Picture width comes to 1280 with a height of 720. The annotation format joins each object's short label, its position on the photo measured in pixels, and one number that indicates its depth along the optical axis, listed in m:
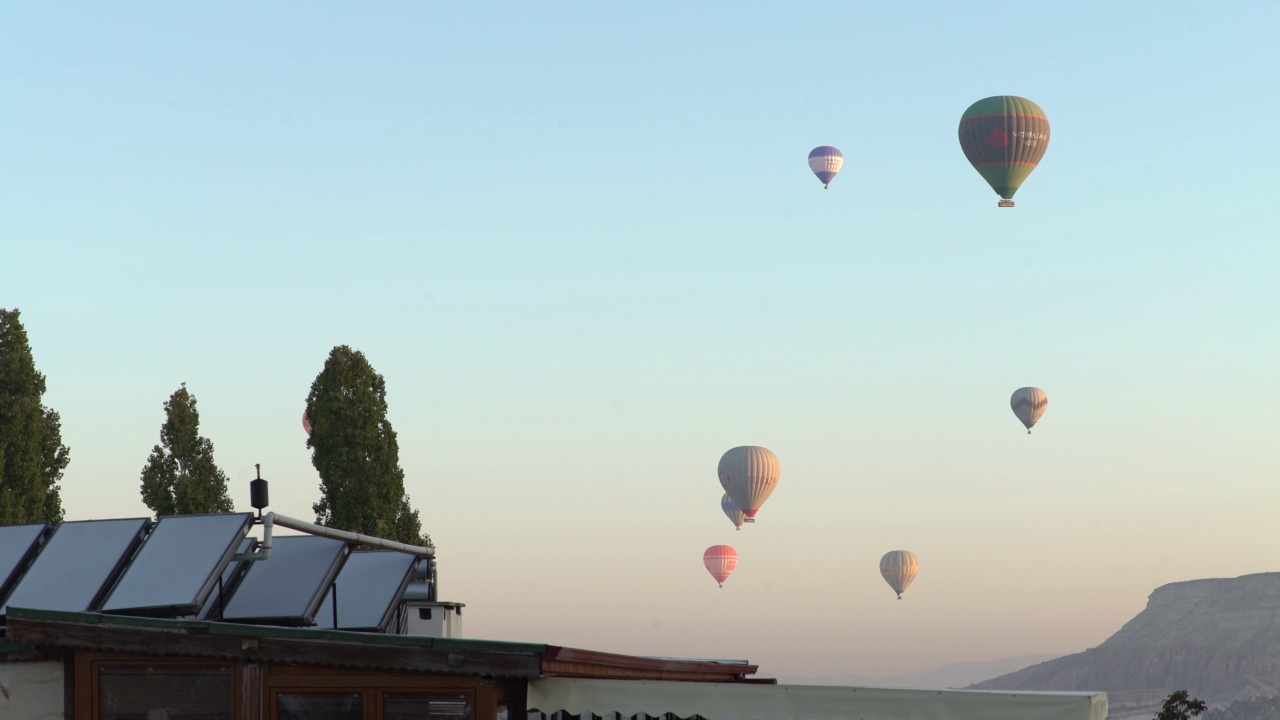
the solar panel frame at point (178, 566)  17.78
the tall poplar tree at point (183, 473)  63.69
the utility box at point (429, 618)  27.23
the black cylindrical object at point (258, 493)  19.06
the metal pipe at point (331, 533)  19.02
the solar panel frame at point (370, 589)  21.50
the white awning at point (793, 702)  15.16
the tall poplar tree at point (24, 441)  56.12
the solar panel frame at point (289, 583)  19.09
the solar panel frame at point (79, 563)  18.52
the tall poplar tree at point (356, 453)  61.25
